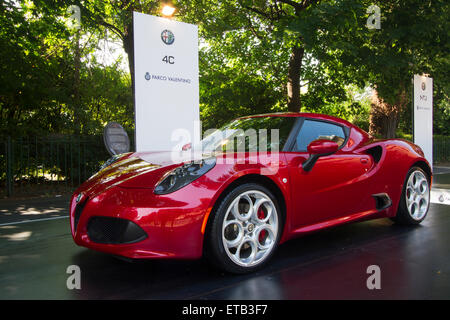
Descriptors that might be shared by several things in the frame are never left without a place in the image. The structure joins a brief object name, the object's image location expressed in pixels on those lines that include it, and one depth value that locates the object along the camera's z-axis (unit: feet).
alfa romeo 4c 9.92
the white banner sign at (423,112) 32.01
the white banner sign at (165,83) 22.47
